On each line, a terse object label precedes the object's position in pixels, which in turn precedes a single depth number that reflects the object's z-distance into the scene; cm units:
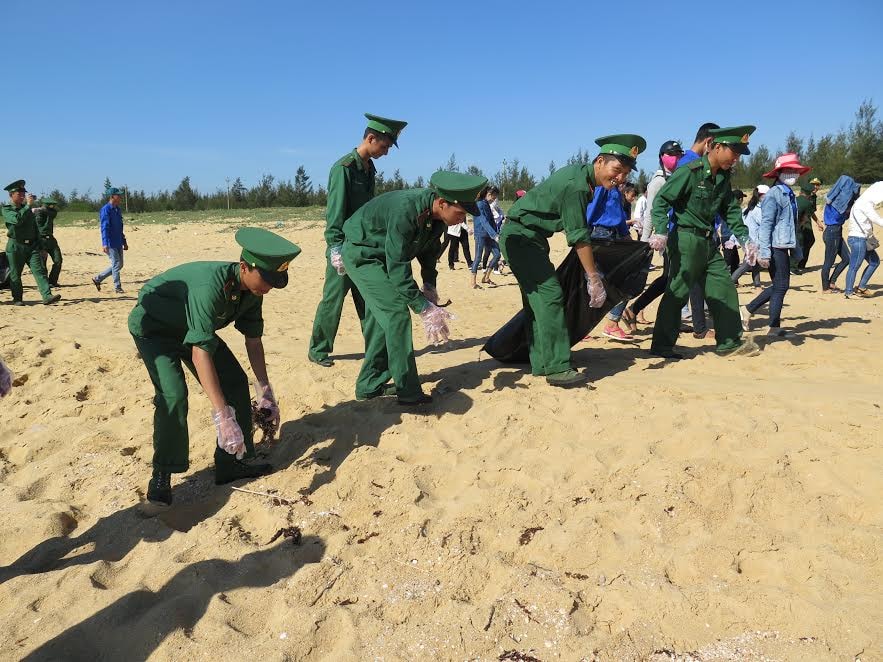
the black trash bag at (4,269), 1048
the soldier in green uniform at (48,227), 1111
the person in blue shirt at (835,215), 1008
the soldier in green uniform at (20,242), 947
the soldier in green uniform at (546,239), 468
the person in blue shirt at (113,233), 1057
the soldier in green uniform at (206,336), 326
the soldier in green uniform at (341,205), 548
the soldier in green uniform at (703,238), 545
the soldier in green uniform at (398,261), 421
